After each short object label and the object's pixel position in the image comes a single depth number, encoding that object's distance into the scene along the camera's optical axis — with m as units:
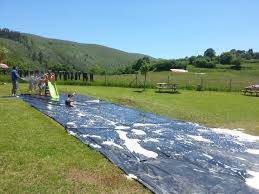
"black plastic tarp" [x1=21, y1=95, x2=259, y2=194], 4.12
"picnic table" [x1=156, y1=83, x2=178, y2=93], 17.95
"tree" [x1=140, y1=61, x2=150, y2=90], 19.86
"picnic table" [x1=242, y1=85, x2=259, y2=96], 18.30
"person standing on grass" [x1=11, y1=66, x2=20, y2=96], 12.05
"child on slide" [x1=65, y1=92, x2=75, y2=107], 9.93
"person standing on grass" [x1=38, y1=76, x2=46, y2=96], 12.88
